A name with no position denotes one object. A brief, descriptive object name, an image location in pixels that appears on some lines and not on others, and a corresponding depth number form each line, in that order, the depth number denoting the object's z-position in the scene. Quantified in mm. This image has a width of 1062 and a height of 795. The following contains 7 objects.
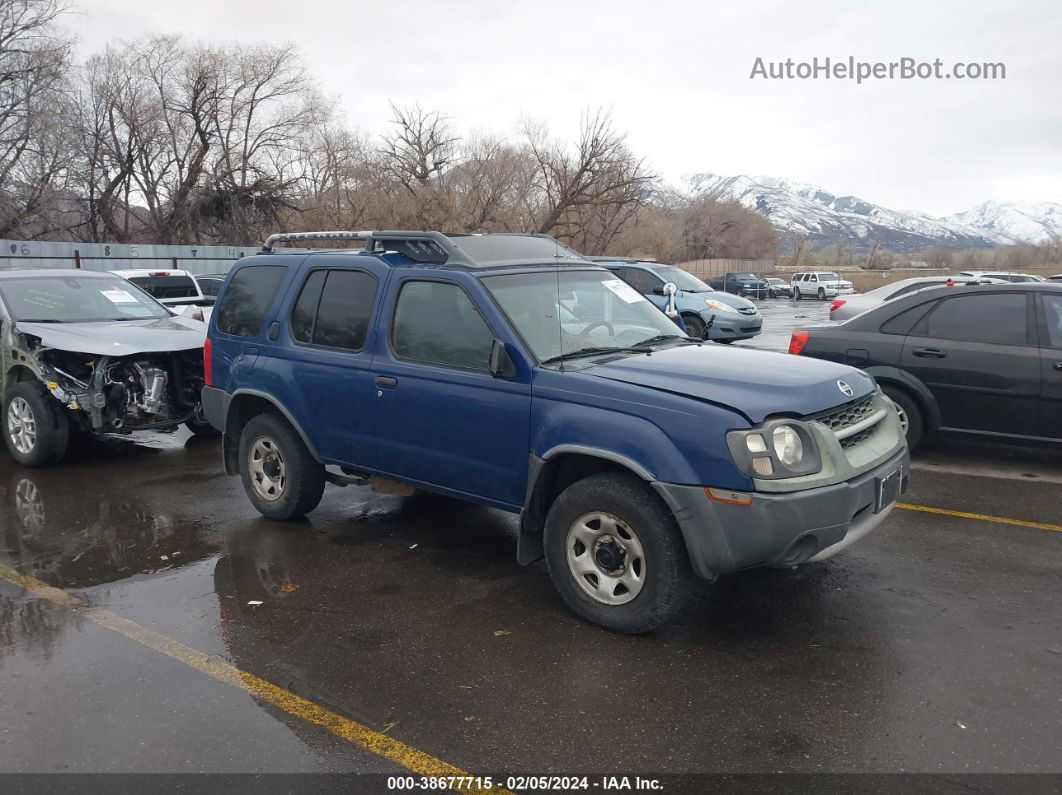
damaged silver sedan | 7613
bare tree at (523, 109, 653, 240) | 37406
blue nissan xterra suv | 3848
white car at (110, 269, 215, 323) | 14773
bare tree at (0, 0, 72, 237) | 31141
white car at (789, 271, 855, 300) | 44575
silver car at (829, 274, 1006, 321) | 13961
